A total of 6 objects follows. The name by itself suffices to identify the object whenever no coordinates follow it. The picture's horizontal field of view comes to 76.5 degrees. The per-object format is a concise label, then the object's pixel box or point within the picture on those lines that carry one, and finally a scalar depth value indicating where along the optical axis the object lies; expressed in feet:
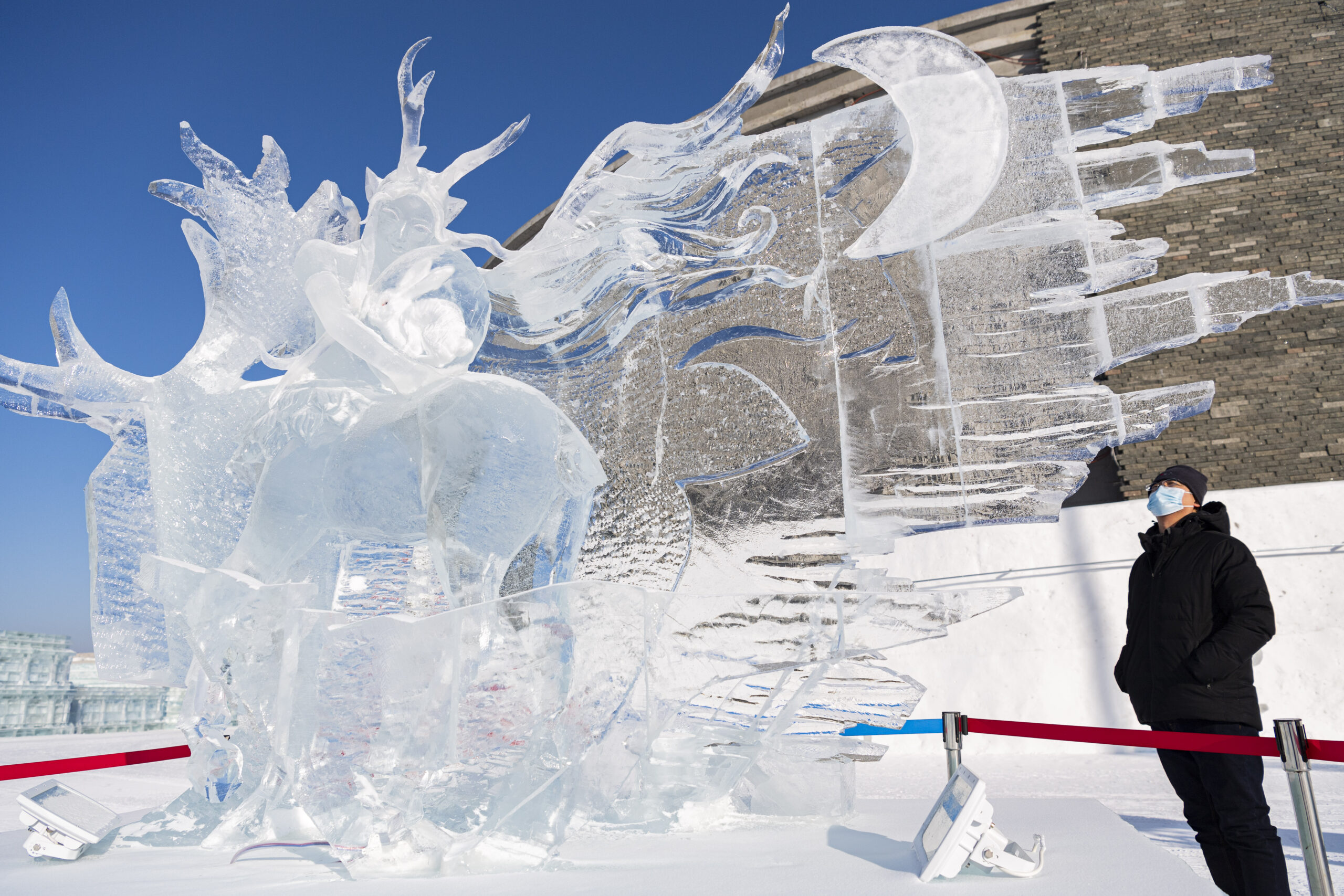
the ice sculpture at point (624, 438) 7.87
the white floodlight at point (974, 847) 6.68
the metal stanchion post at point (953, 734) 8.98
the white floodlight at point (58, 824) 8.41
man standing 6.41
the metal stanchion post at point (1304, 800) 6.16
